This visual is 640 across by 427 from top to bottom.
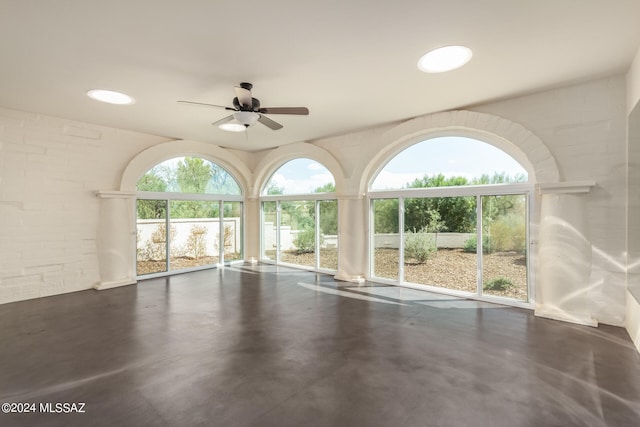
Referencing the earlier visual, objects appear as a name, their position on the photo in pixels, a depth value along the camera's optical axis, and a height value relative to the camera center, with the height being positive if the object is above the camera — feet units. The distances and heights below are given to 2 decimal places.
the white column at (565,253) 12.55 -1.71
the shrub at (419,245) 18.17 -1.96
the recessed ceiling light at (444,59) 10.00 +5.60
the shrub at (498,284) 15.55 -3.77
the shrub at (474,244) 16.05 -1.68
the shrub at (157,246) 21.58 -2.34
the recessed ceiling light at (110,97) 13.20 +5.55
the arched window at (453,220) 15.30 -0.30
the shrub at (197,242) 24.22 -2.25
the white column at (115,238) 18.51 -1.51
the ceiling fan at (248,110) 11.80 +4.45
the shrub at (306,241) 24.27 -2.24
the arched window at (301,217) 23.29 -0.19
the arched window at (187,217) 21.48 -0.16
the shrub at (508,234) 15.02 -1.03
